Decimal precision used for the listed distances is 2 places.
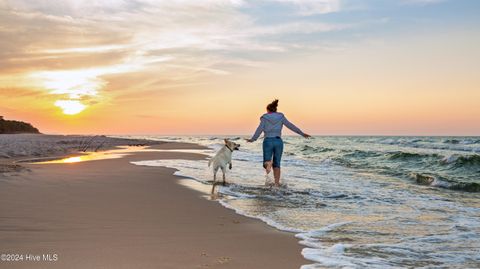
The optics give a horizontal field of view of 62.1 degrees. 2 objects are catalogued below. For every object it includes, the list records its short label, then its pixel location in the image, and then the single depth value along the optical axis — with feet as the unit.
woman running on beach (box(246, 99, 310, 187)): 37.17
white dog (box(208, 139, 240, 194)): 36.42
